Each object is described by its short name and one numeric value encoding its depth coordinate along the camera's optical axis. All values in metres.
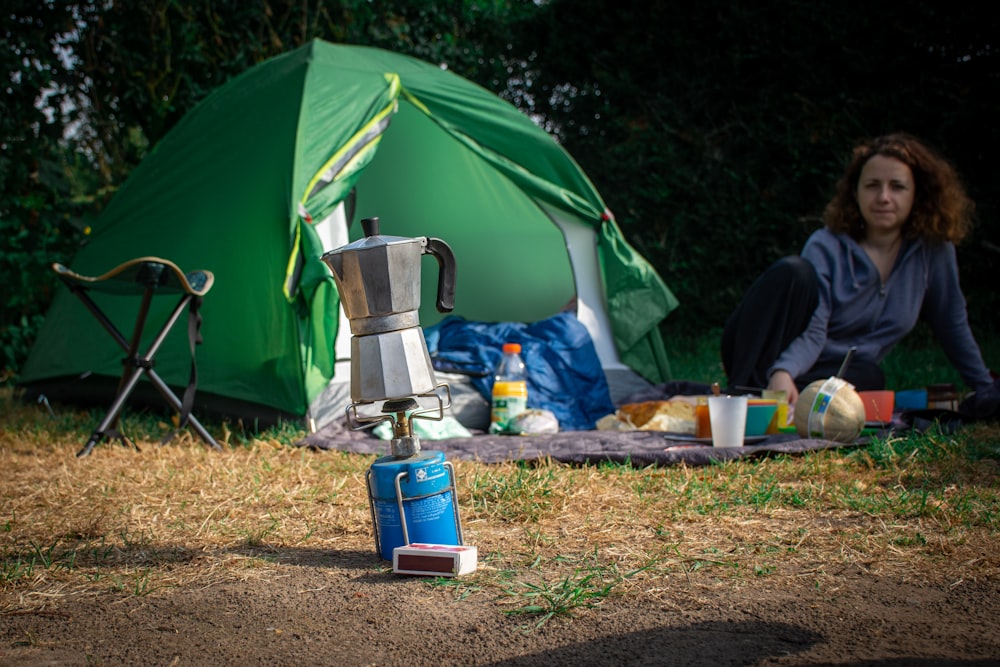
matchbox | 1.62
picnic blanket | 2.55
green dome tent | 3.37
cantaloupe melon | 2.63
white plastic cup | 2.70
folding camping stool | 2.97
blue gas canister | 1.68
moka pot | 1.67
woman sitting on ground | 3.24
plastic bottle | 3.38
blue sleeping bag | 3.70
